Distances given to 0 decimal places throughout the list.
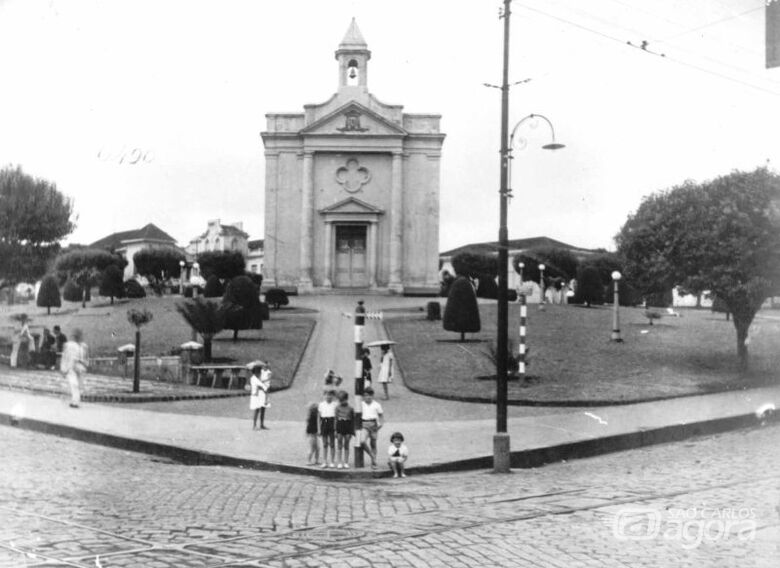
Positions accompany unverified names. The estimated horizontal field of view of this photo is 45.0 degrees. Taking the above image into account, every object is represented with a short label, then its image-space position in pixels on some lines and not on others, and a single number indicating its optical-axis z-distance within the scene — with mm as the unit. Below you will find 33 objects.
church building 61625
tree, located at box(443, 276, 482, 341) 35469
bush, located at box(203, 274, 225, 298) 50406
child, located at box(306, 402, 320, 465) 15352
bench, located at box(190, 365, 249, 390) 27708
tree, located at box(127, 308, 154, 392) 24641
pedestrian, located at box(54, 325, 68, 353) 31125
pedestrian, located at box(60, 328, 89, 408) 21438
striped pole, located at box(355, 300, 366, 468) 15438
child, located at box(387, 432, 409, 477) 14820
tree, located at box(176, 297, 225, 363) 29375
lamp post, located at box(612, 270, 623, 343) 35844
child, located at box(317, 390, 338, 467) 15422
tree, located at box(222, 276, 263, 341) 34469
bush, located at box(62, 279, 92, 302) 51031
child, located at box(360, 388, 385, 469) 15586
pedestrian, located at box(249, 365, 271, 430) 19312
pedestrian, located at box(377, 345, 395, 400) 25359
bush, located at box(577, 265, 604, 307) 56281
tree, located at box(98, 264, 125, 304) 49750
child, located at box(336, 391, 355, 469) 15406
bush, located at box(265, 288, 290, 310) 48562
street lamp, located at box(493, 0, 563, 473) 15336
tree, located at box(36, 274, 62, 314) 44125
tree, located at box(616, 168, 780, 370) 27062
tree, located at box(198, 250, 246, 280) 55688
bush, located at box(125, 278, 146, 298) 54750
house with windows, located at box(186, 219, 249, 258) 60844
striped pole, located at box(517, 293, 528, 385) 25141
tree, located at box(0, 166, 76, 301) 29828
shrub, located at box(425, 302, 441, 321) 43188
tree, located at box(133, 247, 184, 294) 61219
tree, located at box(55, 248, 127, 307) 50844
